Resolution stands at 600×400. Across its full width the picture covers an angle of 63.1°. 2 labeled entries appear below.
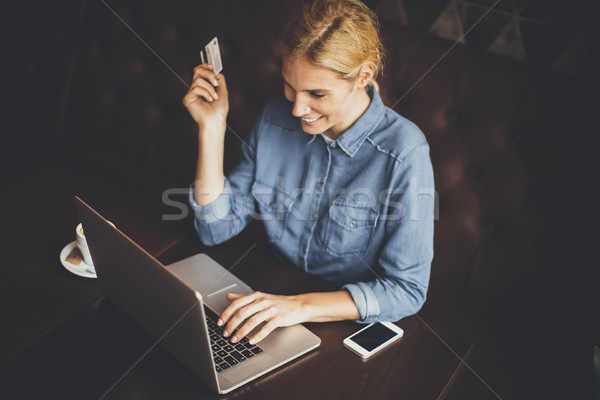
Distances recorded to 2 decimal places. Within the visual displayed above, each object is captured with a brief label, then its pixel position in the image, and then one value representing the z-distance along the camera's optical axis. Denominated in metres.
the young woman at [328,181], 0.94
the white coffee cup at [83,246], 0.94
